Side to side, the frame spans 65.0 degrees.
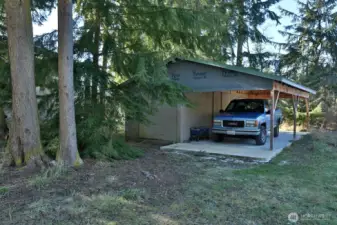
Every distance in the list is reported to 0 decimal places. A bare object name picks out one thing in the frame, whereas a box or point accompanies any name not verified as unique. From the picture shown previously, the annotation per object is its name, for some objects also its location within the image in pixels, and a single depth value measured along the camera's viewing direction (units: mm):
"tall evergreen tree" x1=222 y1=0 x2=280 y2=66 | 17469
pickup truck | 9594
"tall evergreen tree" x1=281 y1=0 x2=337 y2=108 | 19406
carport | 9055
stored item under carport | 11438
